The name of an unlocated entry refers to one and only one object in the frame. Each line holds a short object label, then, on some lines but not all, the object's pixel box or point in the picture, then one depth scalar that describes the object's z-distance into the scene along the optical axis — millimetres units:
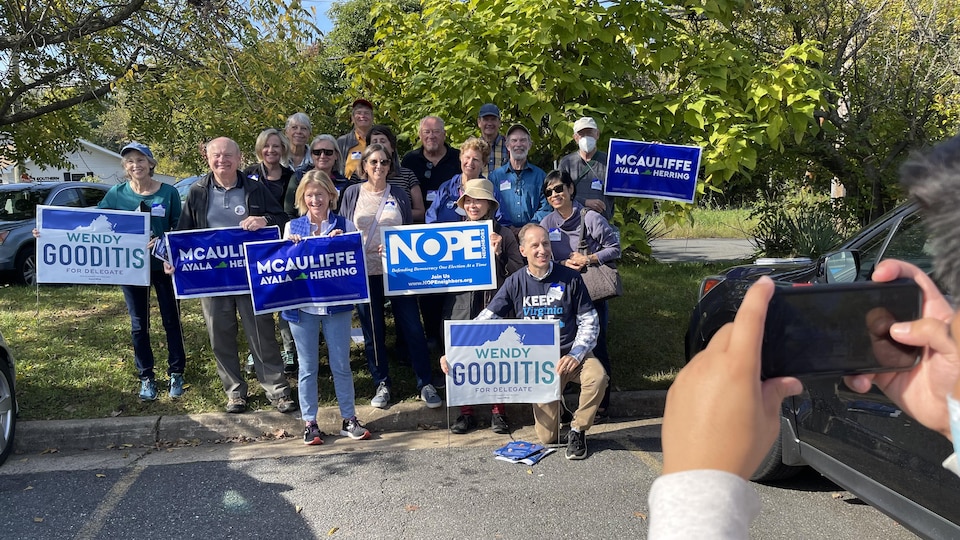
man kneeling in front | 5520
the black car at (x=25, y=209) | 12680
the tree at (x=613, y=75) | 6430
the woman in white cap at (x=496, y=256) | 6025
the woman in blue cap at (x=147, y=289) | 6324
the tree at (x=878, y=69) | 10320
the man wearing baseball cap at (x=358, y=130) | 7266
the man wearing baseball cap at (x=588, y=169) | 6531
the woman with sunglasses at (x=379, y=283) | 6215
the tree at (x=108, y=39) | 7617
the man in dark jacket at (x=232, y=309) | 6199
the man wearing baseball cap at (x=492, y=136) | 6789
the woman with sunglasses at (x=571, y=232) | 6094
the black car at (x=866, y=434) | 3051
